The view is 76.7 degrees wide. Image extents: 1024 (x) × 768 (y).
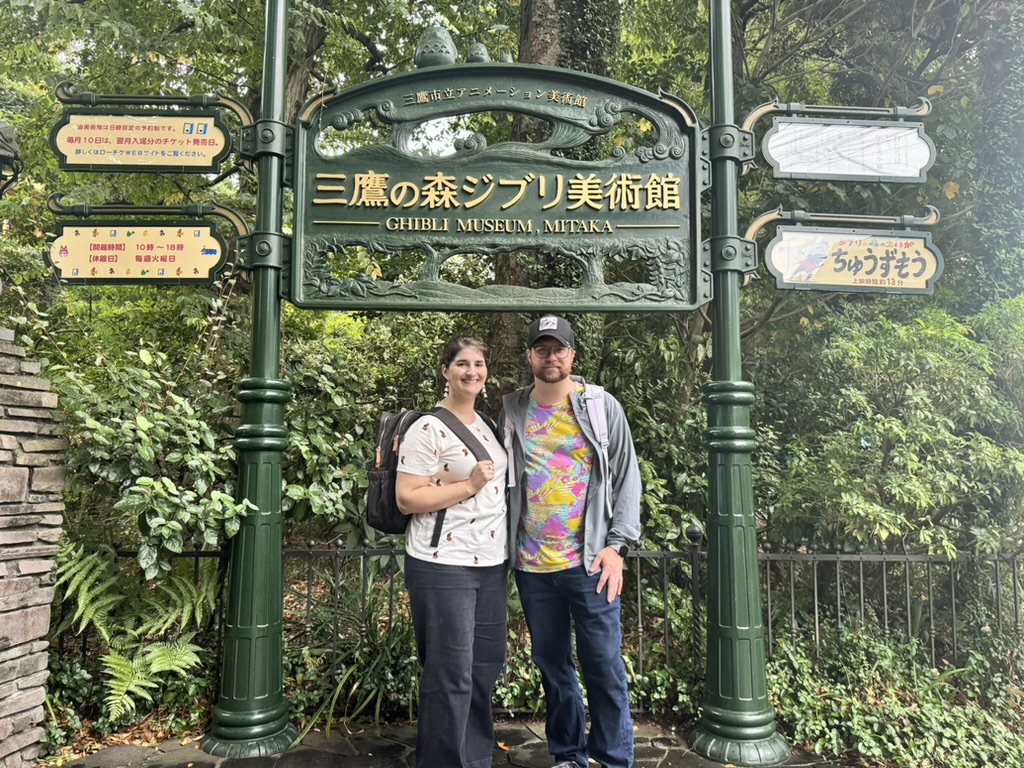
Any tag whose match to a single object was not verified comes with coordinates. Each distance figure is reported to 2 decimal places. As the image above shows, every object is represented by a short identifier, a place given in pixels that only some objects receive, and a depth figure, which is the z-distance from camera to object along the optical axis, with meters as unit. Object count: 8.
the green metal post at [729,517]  3.43
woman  2.69
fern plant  3.48
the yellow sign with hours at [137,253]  3.62
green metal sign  3.74
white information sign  3.87
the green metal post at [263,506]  3.38
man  2.89
